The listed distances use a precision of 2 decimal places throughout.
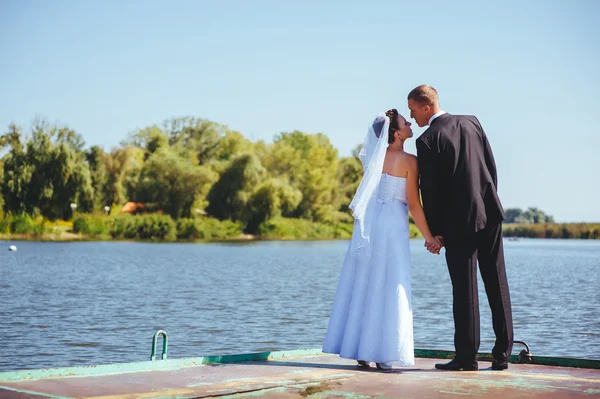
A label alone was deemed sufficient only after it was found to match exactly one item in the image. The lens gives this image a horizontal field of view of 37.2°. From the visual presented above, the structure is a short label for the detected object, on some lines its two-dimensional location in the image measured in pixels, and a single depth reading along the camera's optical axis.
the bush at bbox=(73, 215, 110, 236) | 62.99
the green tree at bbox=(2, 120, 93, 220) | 59.00
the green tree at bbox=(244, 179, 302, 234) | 73.06
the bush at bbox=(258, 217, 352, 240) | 76.31
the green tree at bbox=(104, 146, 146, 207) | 71.19
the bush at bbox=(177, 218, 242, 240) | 71.38
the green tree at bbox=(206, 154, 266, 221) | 73.25
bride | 6.47
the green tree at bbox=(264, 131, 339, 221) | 86.25
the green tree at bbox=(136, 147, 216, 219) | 71.81
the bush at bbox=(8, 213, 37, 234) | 59.84
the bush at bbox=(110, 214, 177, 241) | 67.38
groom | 6.27
